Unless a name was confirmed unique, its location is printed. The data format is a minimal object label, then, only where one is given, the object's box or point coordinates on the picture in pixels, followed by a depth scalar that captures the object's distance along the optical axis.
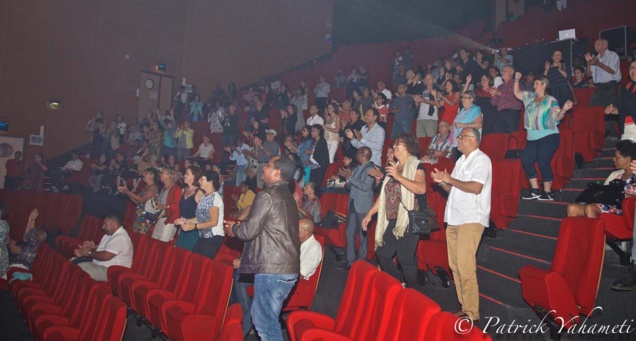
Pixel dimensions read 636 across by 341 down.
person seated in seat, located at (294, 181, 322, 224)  5.59
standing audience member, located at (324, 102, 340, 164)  7.15
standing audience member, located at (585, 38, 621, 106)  5.43
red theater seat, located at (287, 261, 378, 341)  2.53
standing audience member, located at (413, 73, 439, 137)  6.54
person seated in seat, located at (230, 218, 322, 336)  3.81
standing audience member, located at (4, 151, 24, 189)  11.21
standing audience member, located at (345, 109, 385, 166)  5.69
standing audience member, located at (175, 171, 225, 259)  4.11
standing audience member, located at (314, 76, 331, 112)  10.28
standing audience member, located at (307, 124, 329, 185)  6.78
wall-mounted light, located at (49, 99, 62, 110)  12.60
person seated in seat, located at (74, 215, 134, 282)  4.67
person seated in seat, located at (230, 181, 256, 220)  6.54
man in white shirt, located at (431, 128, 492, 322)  3.14
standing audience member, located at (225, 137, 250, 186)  8.35
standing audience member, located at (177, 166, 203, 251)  4.48
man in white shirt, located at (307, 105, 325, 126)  8.06
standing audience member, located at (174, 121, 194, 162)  10.16
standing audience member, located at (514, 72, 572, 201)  4.26
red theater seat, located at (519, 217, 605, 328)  2.82
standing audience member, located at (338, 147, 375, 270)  4.66
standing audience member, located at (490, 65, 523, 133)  5.34
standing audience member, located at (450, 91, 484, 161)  4.91
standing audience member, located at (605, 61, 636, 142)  4.05
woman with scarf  3.37
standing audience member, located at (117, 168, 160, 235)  5.31
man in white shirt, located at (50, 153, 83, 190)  11.32
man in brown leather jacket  2.68
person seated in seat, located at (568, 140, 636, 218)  3.54
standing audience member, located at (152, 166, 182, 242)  5.12
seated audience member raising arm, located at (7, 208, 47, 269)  5.53
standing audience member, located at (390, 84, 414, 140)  6.71
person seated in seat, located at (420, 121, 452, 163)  5.58
